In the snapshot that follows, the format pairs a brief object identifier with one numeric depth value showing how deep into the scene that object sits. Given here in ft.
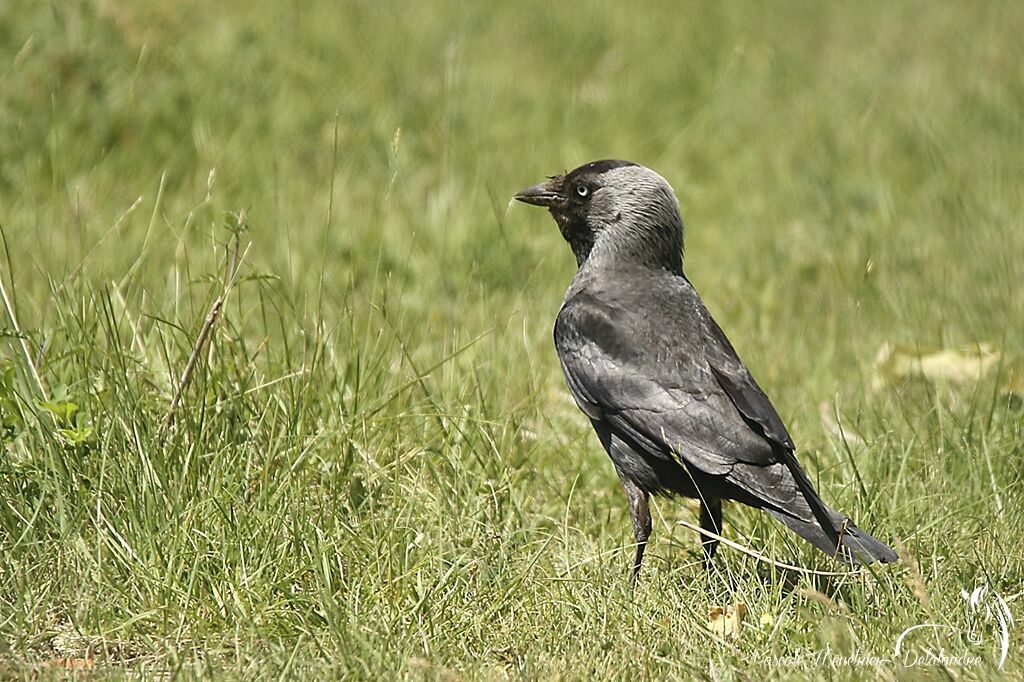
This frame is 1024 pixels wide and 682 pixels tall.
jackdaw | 24.59
